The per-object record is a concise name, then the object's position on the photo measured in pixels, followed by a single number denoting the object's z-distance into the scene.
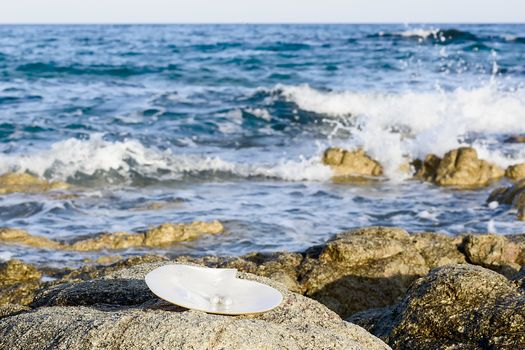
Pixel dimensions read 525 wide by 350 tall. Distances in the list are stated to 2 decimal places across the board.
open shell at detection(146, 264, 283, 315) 2.60
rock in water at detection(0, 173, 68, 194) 10.30
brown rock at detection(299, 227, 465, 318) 5.01
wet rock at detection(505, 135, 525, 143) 14.36
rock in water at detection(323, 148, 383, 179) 11.56
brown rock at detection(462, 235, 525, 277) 5.56
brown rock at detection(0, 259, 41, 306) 5.14
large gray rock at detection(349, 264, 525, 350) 3.11
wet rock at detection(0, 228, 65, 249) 7.48
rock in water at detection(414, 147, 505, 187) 10.83
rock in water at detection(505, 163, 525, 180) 11.14
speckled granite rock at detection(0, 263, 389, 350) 2.37
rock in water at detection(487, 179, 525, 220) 8.64
